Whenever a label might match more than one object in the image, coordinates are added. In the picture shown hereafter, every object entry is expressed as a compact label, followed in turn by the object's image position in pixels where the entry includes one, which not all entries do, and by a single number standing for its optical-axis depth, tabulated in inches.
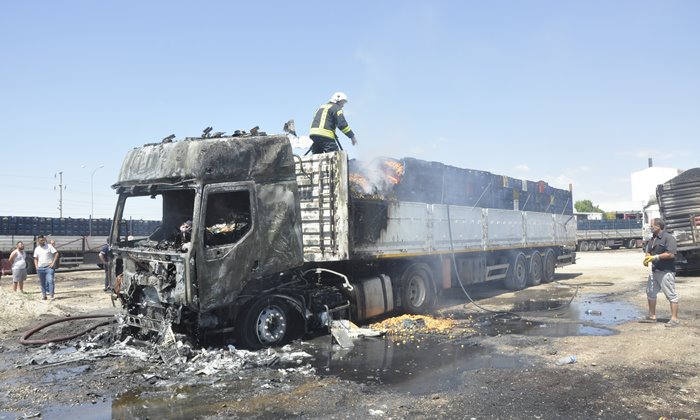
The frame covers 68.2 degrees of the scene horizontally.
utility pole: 2203.5
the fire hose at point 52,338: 310.8
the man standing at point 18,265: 542.0
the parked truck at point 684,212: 634.8
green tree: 4276.6
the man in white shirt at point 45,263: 511.5
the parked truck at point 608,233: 1574.8
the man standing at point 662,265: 330.6
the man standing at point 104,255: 587.2
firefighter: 371.9
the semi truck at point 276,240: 265.6
